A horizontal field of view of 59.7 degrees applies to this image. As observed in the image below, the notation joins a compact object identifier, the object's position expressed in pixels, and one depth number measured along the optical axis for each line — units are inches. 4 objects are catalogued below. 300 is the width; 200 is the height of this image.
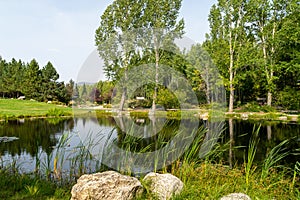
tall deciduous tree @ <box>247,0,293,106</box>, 689.0
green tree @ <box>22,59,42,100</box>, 1052.5
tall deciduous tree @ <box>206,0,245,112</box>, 710.5
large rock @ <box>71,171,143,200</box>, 102.5
